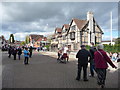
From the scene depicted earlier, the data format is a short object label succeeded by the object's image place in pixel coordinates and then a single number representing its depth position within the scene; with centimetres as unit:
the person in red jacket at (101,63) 340
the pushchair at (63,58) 853
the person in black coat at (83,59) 416
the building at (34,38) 5729
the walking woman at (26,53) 768
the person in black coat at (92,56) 450
